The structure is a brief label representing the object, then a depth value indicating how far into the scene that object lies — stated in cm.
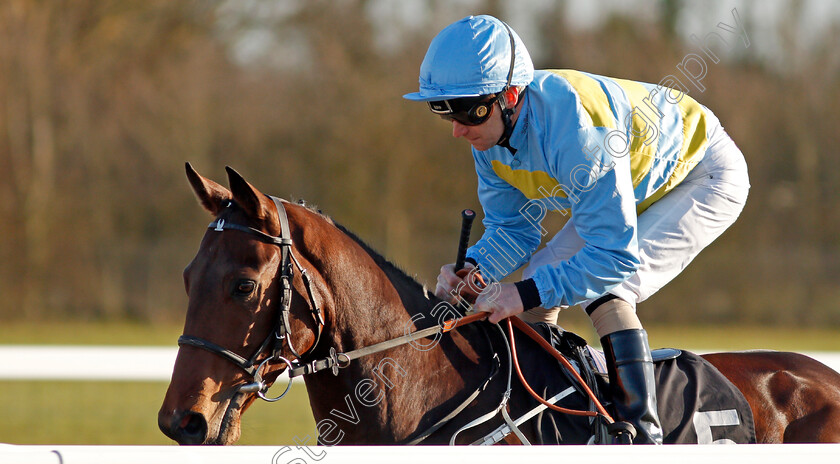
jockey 501
